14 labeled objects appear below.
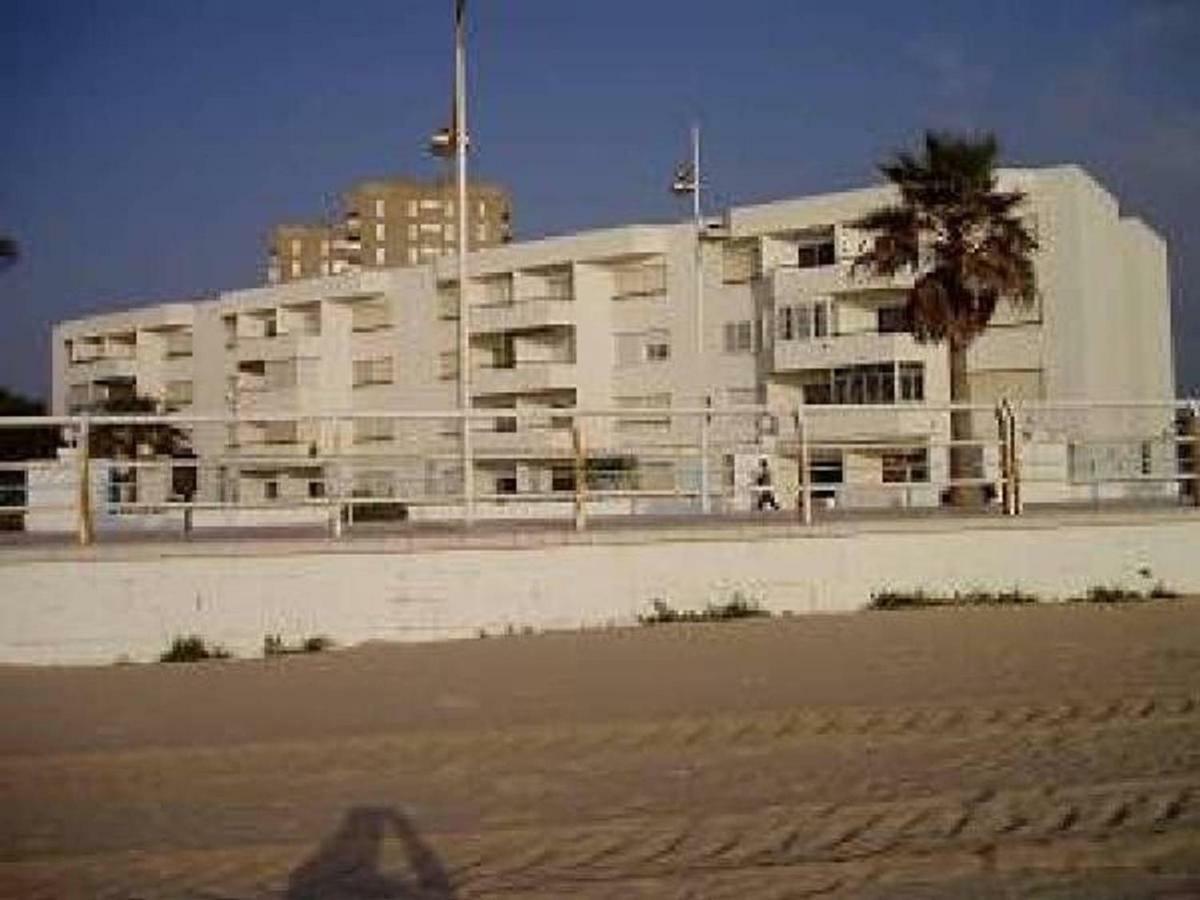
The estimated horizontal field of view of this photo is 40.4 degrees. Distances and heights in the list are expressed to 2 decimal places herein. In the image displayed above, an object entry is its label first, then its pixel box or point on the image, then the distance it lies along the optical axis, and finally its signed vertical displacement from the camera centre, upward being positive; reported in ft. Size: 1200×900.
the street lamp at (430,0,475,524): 88.17 +19.53
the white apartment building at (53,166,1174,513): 180.65 +23.27
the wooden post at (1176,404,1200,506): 51.52 +1.63
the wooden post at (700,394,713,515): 51.74 +1.61
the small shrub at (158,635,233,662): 40.88 -3.54
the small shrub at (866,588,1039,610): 47.37 -2.91
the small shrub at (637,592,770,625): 45.06 -3.04
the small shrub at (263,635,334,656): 41.70 -3.51
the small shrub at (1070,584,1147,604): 49.26 -2.96
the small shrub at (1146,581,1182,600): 50.21 -2.95
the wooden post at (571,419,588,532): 44.57 +0.92
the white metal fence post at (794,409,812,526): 47.34 +0.96
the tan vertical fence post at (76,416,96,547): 41.34 +0.46
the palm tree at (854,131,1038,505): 112.78 +18.05
